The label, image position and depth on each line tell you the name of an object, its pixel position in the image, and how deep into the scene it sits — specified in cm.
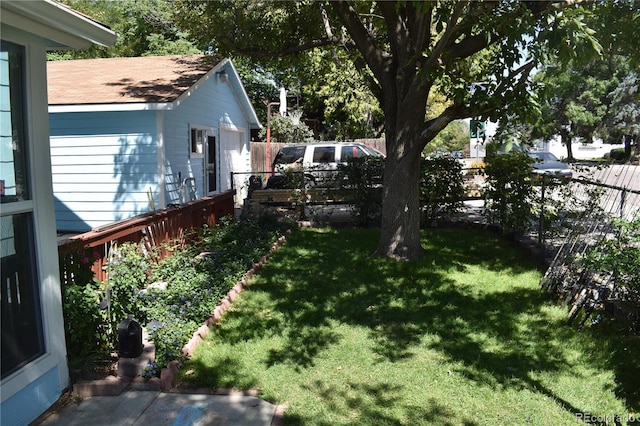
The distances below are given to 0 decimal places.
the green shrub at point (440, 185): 1053
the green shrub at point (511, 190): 838
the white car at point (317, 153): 1461
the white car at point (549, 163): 2166
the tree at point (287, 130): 2647
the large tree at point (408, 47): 595
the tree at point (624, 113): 3625
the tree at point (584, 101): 3744
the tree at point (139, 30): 2389
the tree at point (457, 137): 4946
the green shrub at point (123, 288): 431
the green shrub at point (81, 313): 405
